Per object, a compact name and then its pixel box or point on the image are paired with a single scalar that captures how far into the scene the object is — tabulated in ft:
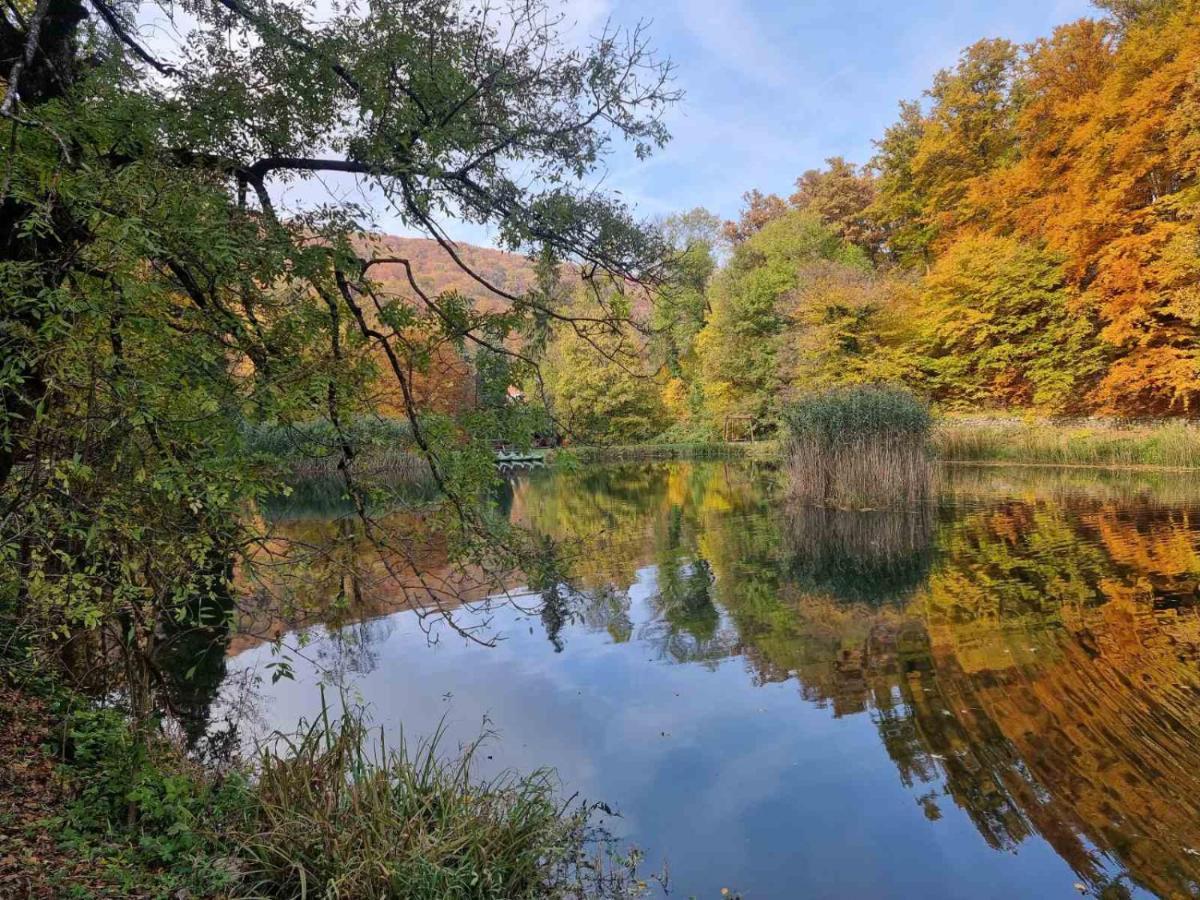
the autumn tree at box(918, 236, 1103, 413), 67.36
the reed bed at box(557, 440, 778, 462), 91.56
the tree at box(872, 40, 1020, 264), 84.28
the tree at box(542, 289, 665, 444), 107.14
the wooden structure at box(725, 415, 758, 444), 97.55
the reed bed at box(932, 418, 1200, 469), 50.83
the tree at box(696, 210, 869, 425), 91.40
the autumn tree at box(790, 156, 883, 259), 107.45
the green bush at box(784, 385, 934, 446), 40.19
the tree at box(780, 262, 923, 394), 74.74
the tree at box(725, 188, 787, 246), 130.93
